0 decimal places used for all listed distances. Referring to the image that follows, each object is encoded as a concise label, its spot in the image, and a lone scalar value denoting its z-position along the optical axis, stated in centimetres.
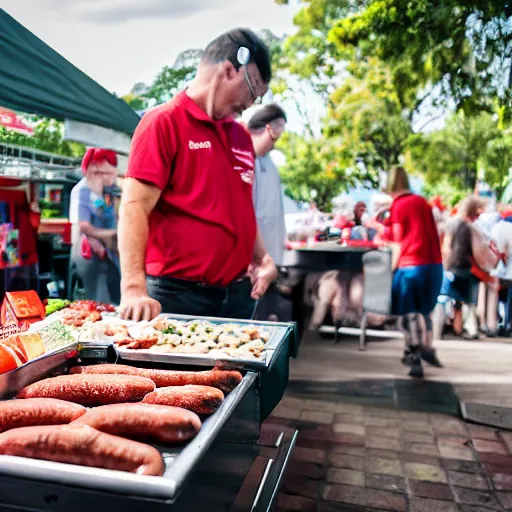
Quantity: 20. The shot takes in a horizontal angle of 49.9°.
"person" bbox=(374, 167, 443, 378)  370
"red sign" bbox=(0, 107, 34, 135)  287
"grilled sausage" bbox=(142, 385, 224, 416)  125
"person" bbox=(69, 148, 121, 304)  358
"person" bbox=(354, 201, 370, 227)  362
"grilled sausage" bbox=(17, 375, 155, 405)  128
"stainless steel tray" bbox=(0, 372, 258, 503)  88
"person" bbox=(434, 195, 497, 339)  359
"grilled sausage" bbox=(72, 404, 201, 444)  110
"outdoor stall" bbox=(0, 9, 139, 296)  247
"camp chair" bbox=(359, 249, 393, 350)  384
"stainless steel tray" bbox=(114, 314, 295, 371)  161
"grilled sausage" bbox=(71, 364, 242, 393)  143
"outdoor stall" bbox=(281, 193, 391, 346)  365
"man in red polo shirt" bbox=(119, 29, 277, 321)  206
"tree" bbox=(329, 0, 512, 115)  321
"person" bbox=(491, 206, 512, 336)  346
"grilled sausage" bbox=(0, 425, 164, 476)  97
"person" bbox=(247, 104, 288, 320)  324
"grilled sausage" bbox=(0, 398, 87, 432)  112
